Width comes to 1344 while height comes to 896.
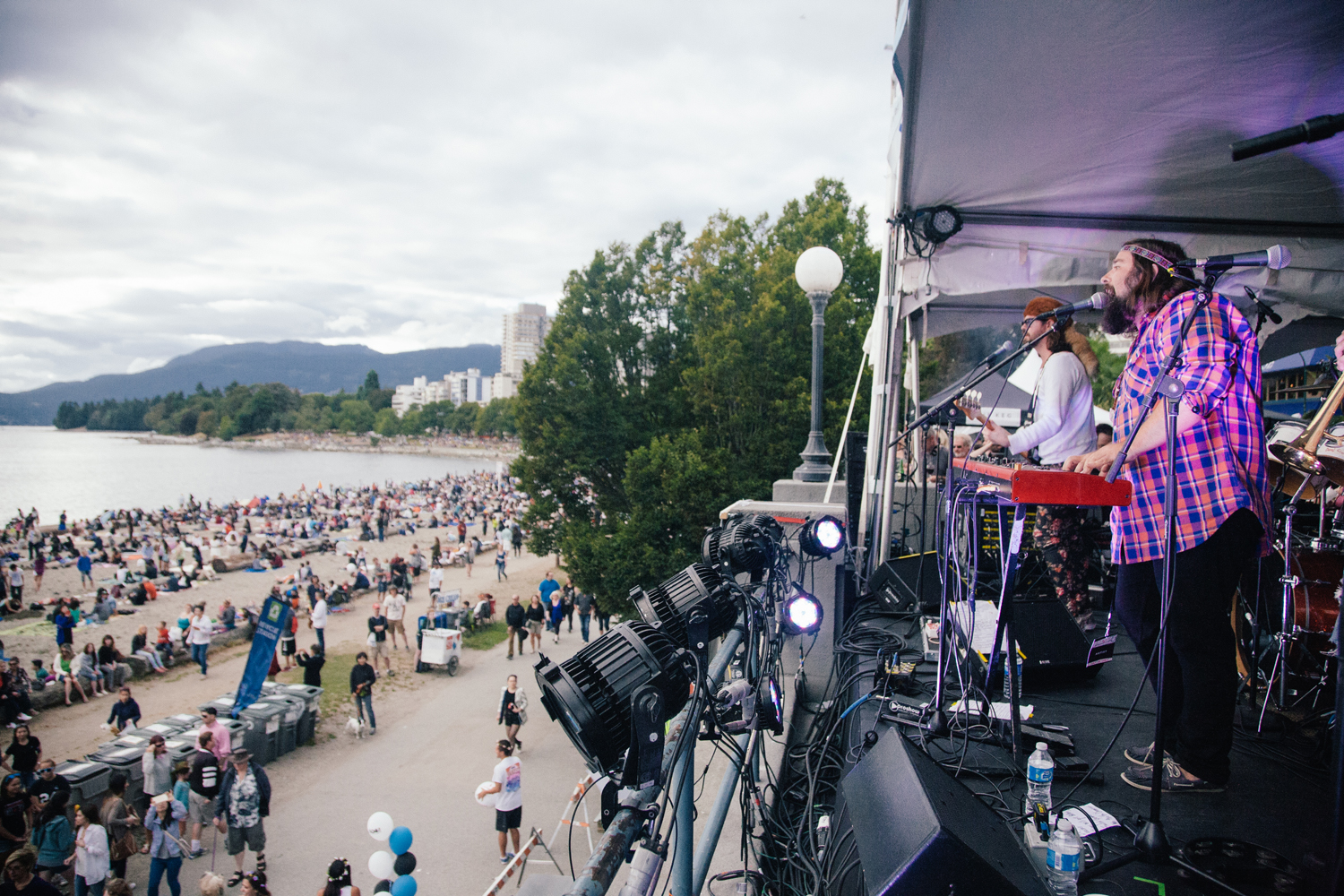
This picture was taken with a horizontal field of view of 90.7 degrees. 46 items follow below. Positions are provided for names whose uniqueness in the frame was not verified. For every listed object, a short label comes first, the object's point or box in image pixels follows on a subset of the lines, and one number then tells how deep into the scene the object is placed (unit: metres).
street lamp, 6.97
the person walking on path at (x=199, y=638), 17.34
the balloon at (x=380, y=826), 7.66
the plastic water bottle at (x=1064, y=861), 2.01
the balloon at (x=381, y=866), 7.42
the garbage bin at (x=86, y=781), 8.80
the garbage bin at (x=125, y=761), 9.22
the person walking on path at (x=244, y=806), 8.46
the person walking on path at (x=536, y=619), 19.02
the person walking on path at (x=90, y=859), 7.70
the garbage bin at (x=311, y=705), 12.89
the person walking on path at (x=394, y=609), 18.30
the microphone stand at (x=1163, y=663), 2.07
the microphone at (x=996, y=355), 3.29
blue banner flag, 11.26
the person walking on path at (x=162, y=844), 8.09
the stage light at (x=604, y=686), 1.58
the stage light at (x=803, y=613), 4.18
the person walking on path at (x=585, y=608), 19.31
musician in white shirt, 3.47
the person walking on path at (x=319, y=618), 17.81
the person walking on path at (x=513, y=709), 11.07
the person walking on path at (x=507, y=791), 8.55
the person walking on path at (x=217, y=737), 9.38
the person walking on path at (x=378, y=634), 16.59
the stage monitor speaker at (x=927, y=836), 1.48
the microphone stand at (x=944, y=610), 3.11
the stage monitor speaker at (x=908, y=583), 5.62
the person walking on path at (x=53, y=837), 7.72
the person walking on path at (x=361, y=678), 13.01
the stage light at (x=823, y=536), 4.75
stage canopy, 2.85
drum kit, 3.26
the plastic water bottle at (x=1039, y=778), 2.40
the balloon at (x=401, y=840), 7.51
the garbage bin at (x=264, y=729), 11.63
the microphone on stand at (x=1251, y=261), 2.08
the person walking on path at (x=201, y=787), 8.95
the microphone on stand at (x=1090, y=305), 2.66
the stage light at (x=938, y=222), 4.65
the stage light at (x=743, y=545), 3.58
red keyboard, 2.42
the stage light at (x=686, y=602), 2.41
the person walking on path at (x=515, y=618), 18.20
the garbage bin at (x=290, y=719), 12.34
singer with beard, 2.34
